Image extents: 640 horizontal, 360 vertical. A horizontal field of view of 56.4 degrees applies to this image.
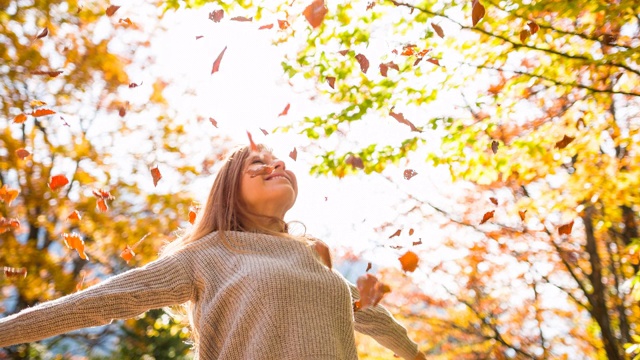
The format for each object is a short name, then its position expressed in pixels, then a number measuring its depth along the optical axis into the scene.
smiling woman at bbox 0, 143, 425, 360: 1.89
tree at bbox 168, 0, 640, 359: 3.73
